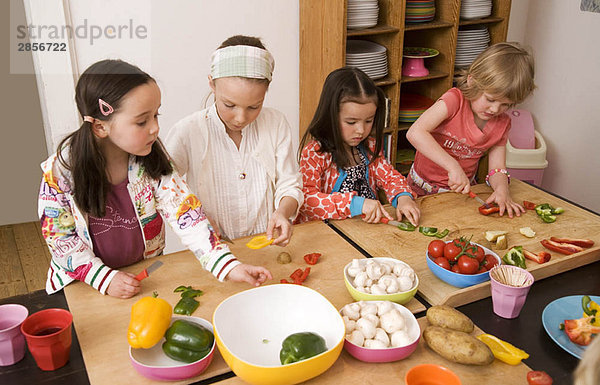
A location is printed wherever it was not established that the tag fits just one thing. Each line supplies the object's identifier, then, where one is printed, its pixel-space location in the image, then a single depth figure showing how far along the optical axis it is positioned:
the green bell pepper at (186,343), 1.14
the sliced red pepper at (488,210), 1.94
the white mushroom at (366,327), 1.18
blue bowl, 1.43
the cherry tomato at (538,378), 1.10
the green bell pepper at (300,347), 1.10
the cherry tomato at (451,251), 1.50
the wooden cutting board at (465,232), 1.47
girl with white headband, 1.64
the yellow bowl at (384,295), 1.32
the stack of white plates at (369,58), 3.09
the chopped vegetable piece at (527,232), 1.76
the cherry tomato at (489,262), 1.49
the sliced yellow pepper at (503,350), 1.17
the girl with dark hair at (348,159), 1.88
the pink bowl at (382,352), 1.14
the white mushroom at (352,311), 1.24
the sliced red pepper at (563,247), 1.64
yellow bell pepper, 1.13
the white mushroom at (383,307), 1.24
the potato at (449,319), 1.24
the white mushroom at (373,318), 1.21
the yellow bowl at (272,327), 1.08
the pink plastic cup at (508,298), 1.32
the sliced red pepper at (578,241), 1.69
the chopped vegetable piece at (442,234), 1.75
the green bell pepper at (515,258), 1.56
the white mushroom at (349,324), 1.20
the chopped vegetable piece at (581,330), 1.23
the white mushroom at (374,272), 1.39
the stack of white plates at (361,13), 2.99
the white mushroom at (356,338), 1.17
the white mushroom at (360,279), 1.37
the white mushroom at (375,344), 1.15
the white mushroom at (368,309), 1.24
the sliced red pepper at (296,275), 1.47
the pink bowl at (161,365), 1.10
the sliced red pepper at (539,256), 1.58
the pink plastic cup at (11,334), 1.13
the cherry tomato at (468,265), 1.44
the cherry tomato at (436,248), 1.51
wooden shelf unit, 3.00
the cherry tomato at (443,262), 1.48
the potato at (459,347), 1.14
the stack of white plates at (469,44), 3.52
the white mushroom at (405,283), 1.36
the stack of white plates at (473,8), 3.40
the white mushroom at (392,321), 1.19
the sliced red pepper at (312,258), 1.57
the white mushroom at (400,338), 1.16
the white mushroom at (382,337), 1.17
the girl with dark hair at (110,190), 1.39
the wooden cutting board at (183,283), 1.17
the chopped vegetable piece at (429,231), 1.76
